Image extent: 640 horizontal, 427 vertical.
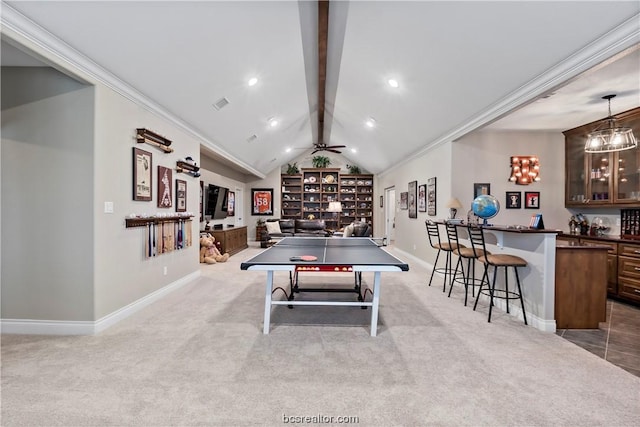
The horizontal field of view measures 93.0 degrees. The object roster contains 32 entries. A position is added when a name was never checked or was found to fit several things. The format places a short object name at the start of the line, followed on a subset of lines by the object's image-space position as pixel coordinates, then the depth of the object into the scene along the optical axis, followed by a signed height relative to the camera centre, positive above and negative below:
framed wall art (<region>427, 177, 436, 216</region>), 6.00 +0.27
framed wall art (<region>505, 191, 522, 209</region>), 5.44 +0.18
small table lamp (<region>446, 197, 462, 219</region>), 4.88 +0.08
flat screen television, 7.47 +0.18
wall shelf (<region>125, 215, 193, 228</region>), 3.40 -0.15
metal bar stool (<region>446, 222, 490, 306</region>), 3.75 -0.55
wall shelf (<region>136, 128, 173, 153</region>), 3.56 +0.86
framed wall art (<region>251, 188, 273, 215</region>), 11.28 +0.29
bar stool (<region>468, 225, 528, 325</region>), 3.17 -0.56
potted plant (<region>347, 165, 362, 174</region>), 11.68 +1.55
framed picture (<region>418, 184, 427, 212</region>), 6.57 +0.26
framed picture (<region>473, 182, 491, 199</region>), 5.36 +0.37
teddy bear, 6.73 -1.00
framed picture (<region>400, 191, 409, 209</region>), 7.92 +0.26
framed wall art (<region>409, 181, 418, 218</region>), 7.15 +0.26
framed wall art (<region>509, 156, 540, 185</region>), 5.39 +0.72
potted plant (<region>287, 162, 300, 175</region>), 11.54 +1.50
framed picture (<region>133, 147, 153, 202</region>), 3.50 +0.40
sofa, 9.56 -0.62
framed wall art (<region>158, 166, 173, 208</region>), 4.05 +0.28
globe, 3.70 +0.04
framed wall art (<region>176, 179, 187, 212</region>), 4.55 +0.20
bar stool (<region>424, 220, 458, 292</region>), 4.38 -0.56
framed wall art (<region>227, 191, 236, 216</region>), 9.15 +0.18
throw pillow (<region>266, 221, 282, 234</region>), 9.67 -0.61
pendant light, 3.59 +0.87
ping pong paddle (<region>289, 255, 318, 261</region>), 2.79 -0.46
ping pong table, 2.56 -0.47
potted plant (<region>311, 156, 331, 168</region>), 11.59 +1.83
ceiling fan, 7.75 +1.58
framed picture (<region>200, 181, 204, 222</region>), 7.13 +0.25
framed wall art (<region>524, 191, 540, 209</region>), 5.43 +0.20
